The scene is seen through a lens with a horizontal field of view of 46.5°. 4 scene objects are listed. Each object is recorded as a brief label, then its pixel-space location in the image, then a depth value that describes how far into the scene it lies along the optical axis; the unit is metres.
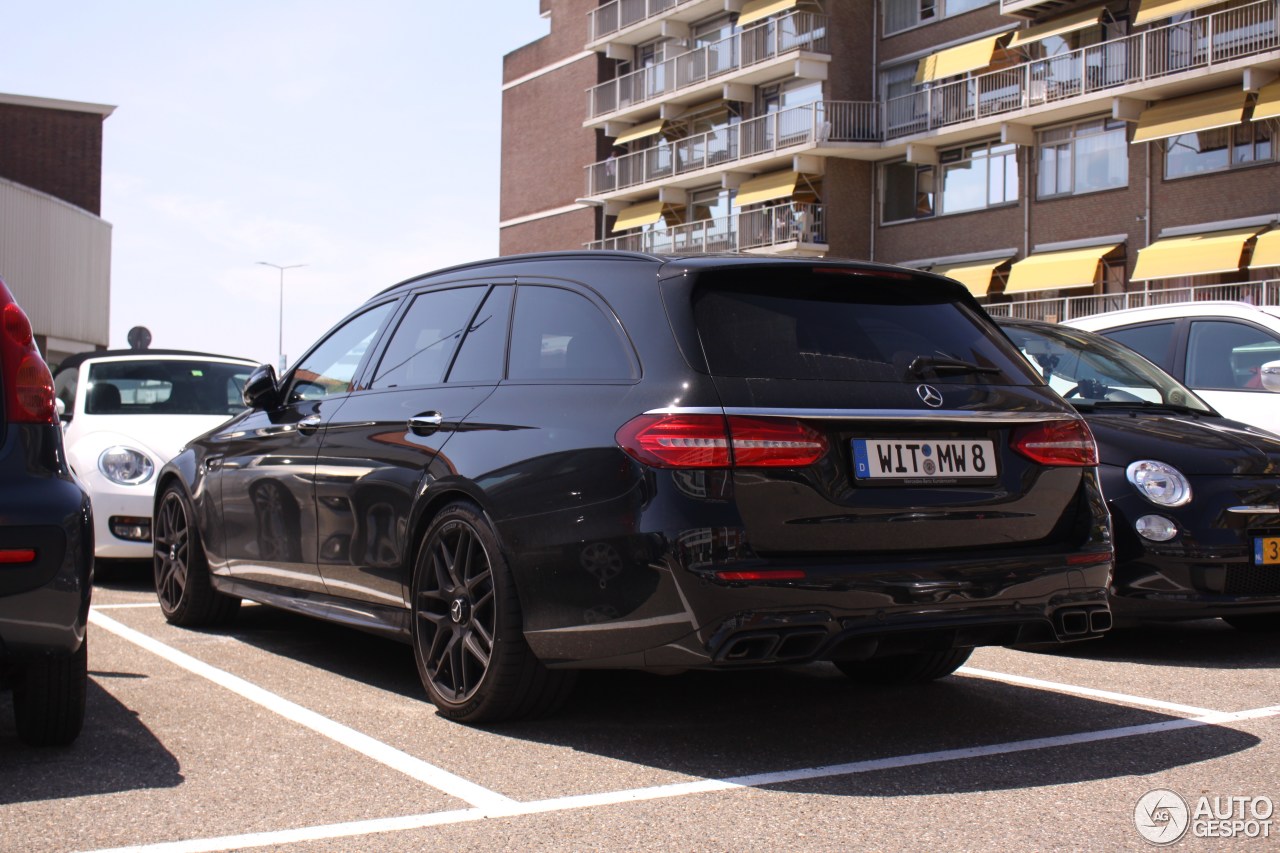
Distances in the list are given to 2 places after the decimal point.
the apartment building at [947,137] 31.77
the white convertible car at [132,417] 9.08
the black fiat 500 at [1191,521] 6.50
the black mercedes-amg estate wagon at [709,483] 4.19
